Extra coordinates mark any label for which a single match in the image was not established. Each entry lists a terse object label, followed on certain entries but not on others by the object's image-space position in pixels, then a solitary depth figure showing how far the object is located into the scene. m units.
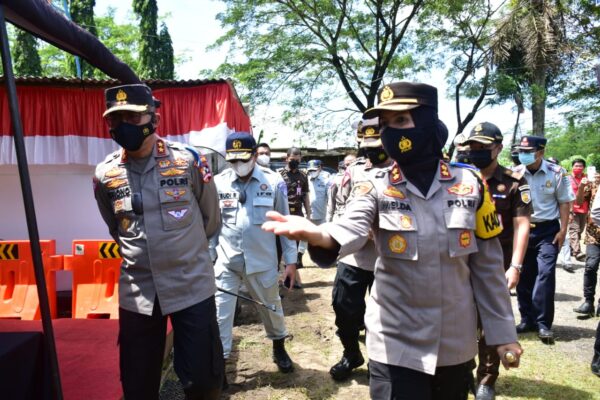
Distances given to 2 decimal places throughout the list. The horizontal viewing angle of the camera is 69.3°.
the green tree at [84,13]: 21.00
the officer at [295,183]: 8.00
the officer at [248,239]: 3.91
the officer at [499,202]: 3.45
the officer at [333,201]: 5.18
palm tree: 15.96
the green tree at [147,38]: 21.97
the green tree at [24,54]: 20.03
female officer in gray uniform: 1.95
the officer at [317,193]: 9.52
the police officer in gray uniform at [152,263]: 2.57
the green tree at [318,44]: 15.85
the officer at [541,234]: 4.77
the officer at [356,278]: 3.71
